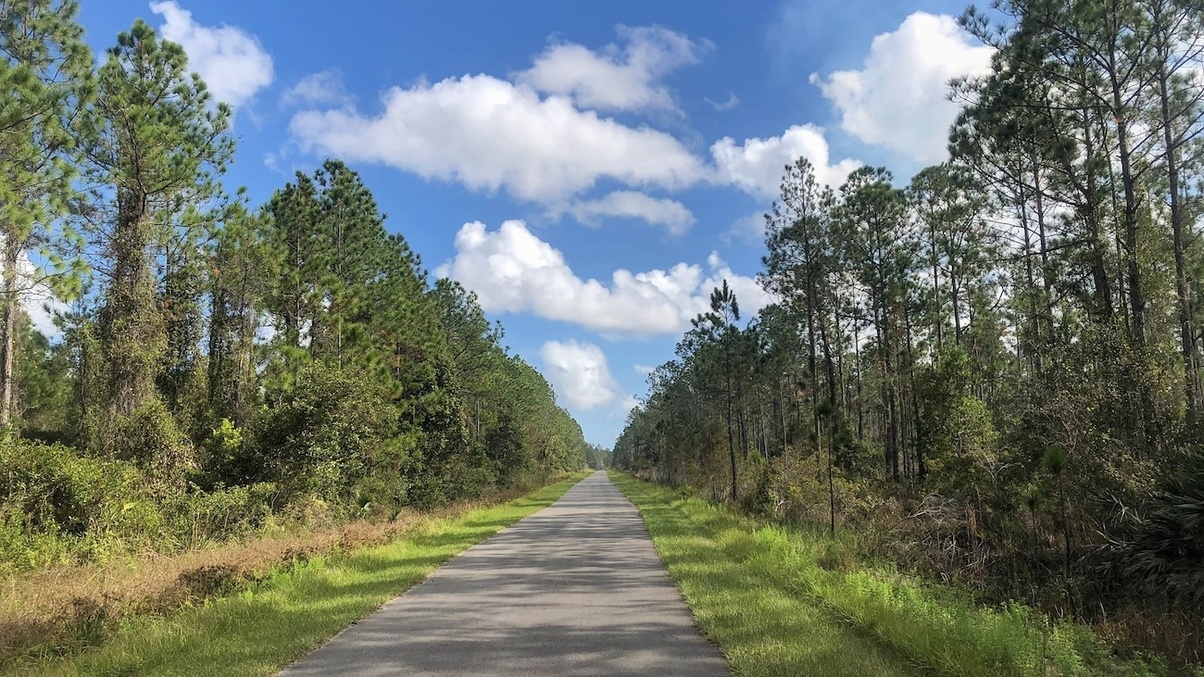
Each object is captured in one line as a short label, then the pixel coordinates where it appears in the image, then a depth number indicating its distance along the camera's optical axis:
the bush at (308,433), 17.62
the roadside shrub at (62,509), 10.86
